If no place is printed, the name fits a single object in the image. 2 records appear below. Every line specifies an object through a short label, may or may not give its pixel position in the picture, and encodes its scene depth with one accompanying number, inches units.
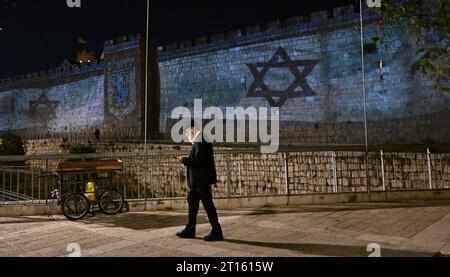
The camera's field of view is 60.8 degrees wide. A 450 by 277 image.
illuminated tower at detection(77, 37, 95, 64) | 2379.4
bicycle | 249.8
